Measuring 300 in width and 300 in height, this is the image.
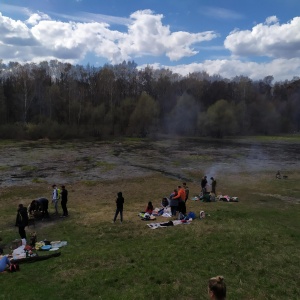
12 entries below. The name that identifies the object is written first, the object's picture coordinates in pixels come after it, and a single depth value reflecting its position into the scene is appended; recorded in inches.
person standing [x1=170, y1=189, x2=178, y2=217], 812.6
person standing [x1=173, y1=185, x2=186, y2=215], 799.7
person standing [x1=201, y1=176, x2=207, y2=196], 1053.5
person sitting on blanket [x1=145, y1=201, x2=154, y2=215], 845.7
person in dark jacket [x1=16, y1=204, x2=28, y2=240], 646.5
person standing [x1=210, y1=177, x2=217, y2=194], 1098.1
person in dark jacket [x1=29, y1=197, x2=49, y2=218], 795.9
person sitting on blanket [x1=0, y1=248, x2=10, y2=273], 504.4
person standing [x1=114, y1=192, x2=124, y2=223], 765.3
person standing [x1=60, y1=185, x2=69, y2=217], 834.2
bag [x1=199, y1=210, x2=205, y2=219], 787.8
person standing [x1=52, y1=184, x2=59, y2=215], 855.5
